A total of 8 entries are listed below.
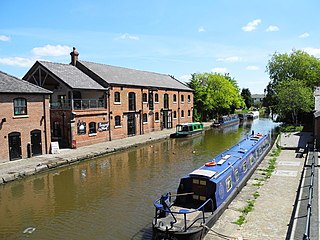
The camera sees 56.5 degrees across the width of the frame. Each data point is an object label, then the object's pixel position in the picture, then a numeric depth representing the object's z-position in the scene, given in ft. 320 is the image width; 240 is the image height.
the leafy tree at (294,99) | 104.32
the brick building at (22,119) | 56.29
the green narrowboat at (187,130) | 95.91
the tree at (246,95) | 275.18
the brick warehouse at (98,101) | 74.28
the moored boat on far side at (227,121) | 131.44
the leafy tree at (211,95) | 148.46
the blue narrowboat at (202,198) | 25.25
